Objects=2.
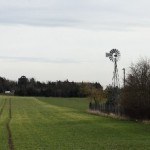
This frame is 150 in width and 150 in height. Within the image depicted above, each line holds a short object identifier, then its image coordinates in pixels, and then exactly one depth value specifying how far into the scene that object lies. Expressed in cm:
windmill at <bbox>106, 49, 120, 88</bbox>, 8625
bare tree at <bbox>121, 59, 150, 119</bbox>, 6338
